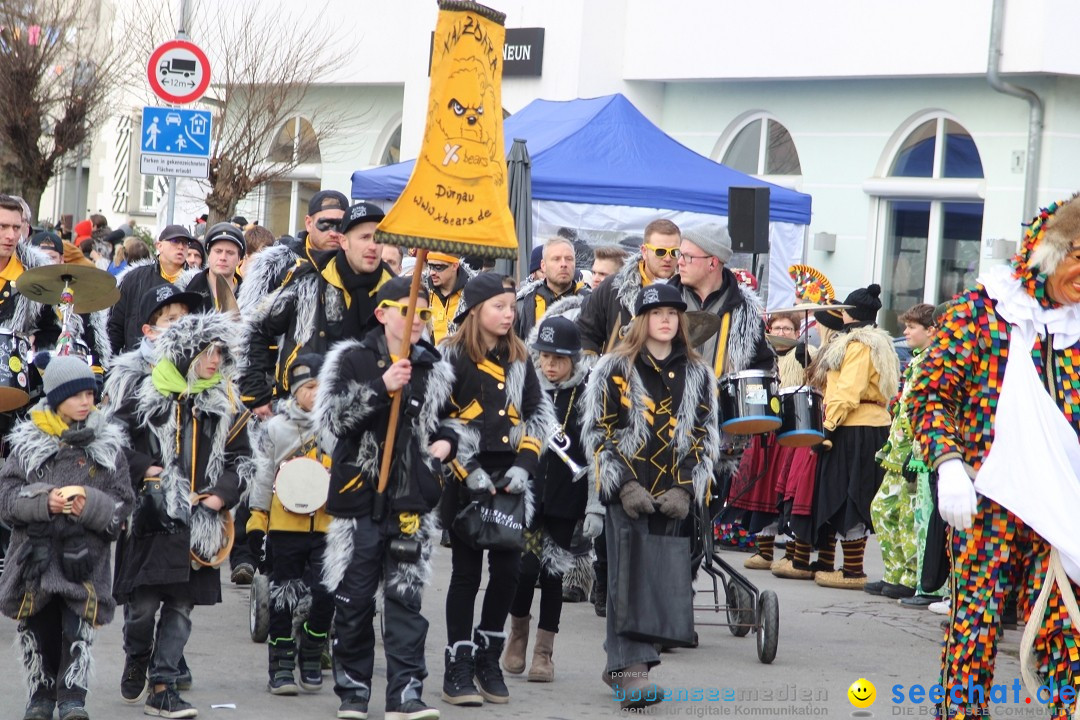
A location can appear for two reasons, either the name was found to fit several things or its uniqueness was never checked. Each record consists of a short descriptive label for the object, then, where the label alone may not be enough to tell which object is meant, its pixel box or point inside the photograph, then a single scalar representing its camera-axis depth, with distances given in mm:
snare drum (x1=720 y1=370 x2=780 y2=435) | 15242
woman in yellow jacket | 21219
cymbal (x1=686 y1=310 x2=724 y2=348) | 15664
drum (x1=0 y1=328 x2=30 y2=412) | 14555
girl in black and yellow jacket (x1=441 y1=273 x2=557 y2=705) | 13344
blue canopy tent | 32437
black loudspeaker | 23797
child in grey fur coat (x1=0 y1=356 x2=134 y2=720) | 11797
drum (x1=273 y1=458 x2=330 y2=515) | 13531
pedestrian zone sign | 25687
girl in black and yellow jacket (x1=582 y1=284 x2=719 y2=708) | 13719
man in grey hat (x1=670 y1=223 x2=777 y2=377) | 15992
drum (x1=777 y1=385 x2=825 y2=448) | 16547
